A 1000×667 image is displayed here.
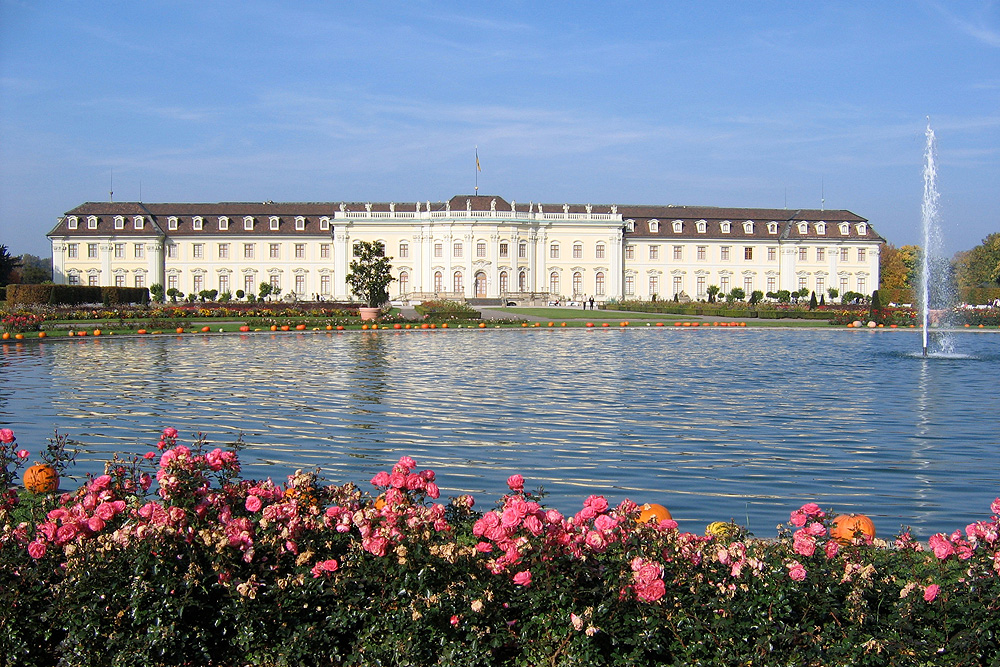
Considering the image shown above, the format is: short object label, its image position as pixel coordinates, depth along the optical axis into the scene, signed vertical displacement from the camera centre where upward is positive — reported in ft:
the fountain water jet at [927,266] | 93.20 +4.37
